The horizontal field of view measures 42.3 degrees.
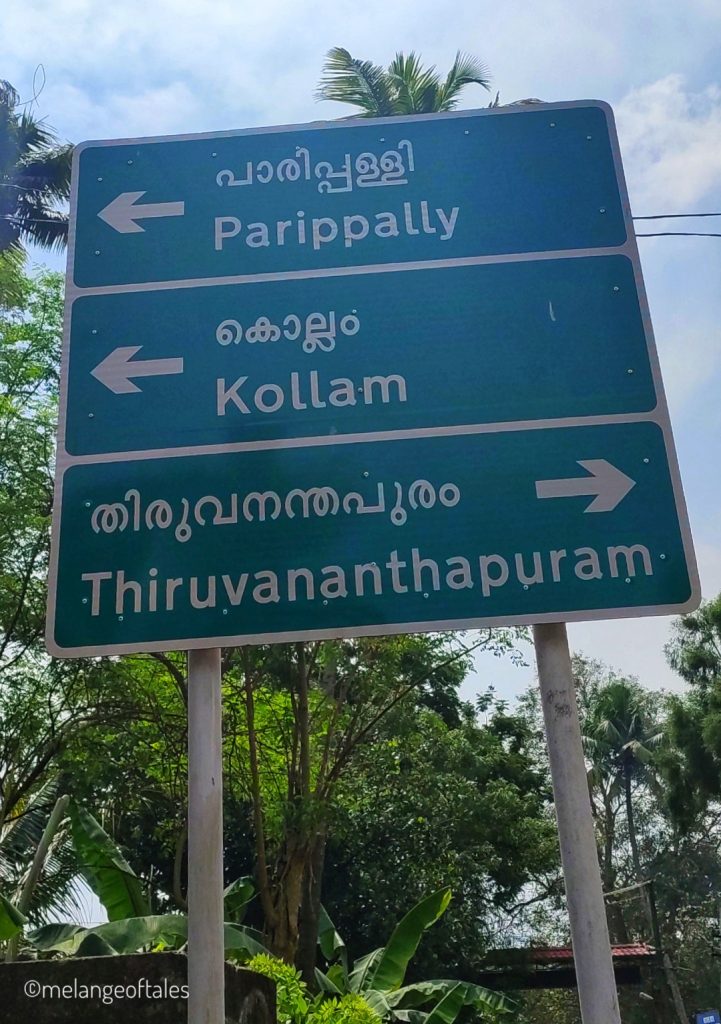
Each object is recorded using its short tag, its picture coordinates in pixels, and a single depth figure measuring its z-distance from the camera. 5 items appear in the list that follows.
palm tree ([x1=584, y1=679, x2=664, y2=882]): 28.86
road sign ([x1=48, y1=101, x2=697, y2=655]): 2.20
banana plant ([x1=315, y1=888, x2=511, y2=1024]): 9.37
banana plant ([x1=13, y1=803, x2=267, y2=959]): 6.26
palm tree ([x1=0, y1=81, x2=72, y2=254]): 11.81
